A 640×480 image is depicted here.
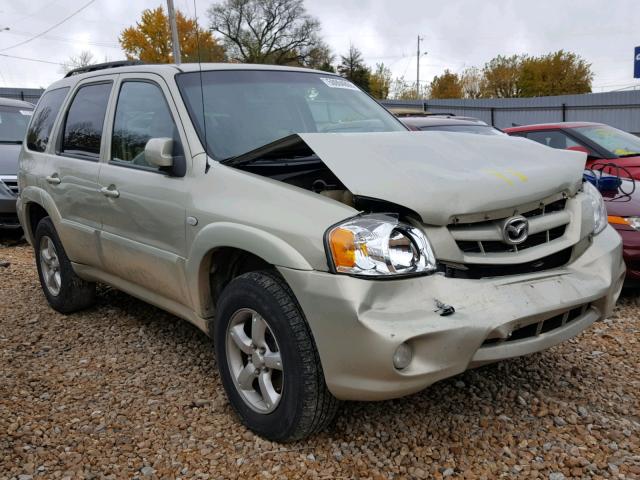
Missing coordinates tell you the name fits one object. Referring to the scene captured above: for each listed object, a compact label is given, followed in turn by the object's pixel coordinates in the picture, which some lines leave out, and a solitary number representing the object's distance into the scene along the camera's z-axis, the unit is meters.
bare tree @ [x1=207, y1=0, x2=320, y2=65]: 47.78
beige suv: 2.33
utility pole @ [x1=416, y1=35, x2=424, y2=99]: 68.72
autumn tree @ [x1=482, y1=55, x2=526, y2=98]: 53.50
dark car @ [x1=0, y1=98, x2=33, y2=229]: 7.77
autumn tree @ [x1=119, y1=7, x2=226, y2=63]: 48.34
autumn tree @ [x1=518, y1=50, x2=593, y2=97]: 50.84
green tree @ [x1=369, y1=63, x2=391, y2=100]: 51.91
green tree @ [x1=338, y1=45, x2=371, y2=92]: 42.72
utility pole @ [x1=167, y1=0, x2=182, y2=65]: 20.48
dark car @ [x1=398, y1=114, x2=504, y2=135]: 7.87
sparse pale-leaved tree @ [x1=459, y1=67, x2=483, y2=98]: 55.81
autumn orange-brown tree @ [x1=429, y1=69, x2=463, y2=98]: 55.59
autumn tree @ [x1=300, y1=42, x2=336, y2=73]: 49.33
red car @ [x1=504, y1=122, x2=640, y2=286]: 7.16
